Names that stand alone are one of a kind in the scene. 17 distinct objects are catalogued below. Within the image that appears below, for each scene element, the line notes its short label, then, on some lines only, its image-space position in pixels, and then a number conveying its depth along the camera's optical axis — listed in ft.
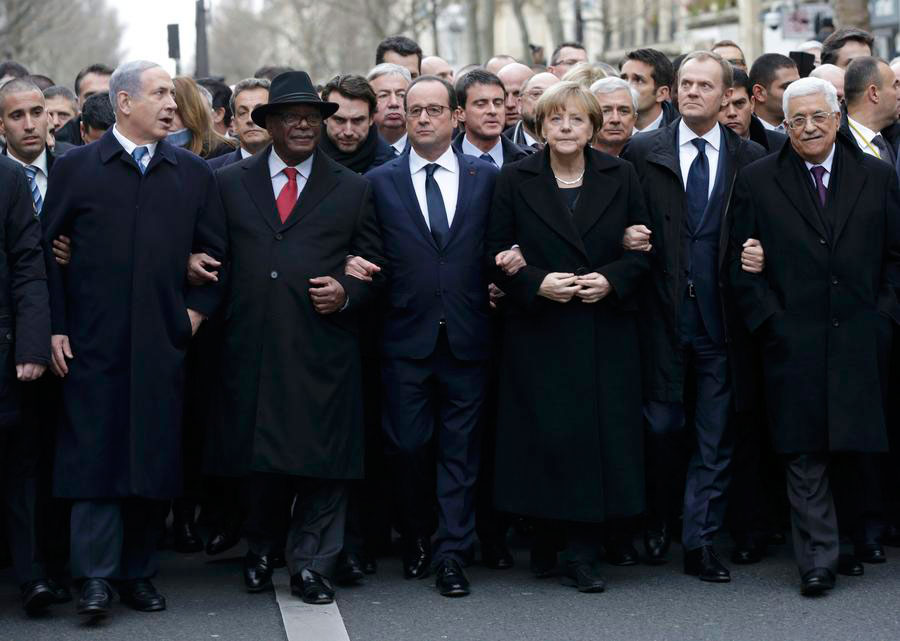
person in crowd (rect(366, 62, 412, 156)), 33.96
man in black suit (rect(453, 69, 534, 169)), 31.94
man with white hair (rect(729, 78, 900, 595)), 26.81
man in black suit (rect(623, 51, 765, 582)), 27.76
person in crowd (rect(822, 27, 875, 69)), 39.27
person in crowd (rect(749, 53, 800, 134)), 35.04
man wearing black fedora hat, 26.32
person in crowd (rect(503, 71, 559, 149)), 35.07
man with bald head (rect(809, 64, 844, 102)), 34.19
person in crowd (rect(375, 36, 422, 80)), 40.98
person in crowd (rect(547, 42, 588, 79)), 42.83
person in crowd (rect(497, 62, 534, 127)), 38.24
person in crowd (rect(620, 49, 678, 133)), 34.01
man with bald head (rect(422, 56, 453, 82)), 41.45
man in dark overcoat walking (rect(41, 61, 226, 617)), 25.72
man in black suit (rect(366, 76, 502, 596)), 27.43
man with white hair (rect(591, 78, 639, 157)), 29.86
